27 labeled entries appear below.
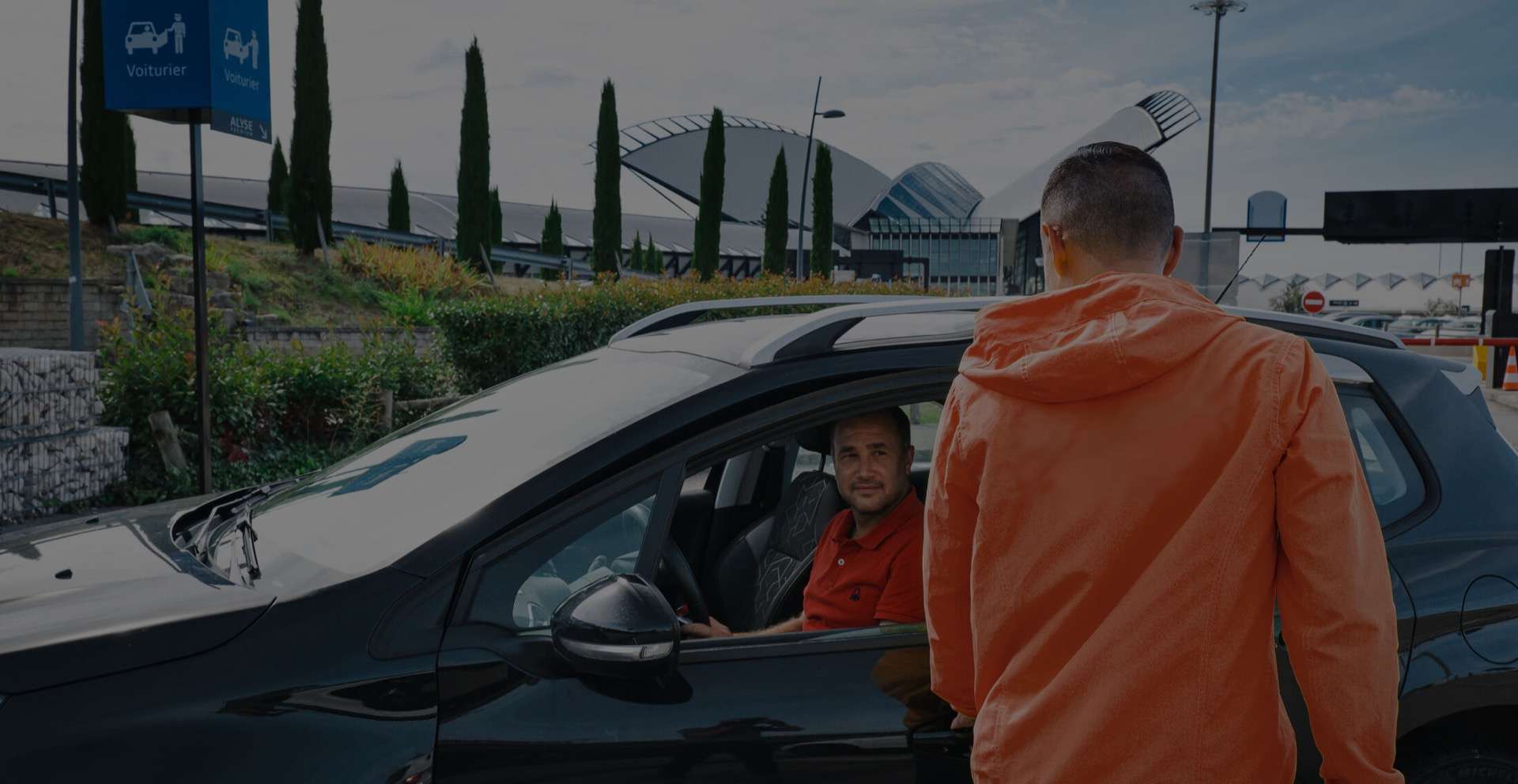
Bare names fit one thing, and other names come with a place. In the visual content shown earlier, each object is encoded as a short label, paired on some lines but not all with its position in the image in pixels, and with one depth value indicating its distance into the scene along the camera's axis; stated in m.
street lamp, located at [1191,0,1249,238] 30.67
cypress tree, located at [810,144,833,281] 45.81
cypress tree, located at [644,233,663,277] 48.88
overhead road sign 29.31
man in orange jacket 1.56
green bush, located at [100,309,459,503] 8.72
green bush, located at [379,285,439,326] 17.42
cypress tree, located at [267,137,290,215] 29.08
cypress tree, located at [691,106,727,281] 36.19
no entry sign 26.66
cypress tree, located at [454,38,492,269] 27.38
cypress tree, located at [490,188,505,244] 40.16
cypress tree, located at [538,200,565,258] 44.41
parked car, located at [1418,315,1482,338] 49.03
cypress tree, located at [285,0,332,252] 21.77
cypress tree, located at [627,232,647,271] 47.47
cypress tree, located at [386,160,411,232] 32.12
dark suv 1.85
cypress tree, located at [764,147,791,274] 39.38
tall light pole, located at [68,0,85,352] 14.45
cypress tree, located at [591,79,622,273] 33.62
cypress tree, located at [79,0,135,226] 19.34
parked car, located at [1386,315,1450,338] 46.12
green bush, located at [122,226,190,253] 18.89
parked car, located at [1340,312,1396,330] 38.16
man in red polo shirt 2.50
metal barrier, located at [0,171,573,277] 19.59
